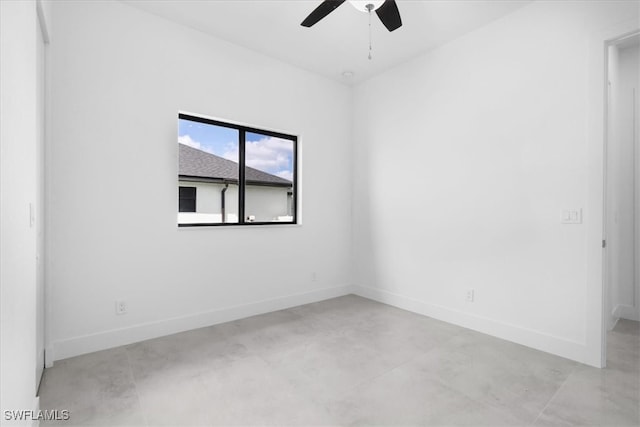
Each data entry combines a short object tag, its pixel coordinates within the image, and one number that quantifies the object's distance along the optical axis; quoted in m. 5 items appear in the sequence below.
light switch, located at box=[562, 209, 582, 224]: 2.48
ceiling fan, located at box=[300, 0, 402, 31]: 2.23
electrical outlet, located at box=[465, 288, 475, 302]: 3.14
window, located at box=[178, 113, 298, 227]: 3.24
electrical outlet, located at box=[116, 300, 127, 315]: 2.69
